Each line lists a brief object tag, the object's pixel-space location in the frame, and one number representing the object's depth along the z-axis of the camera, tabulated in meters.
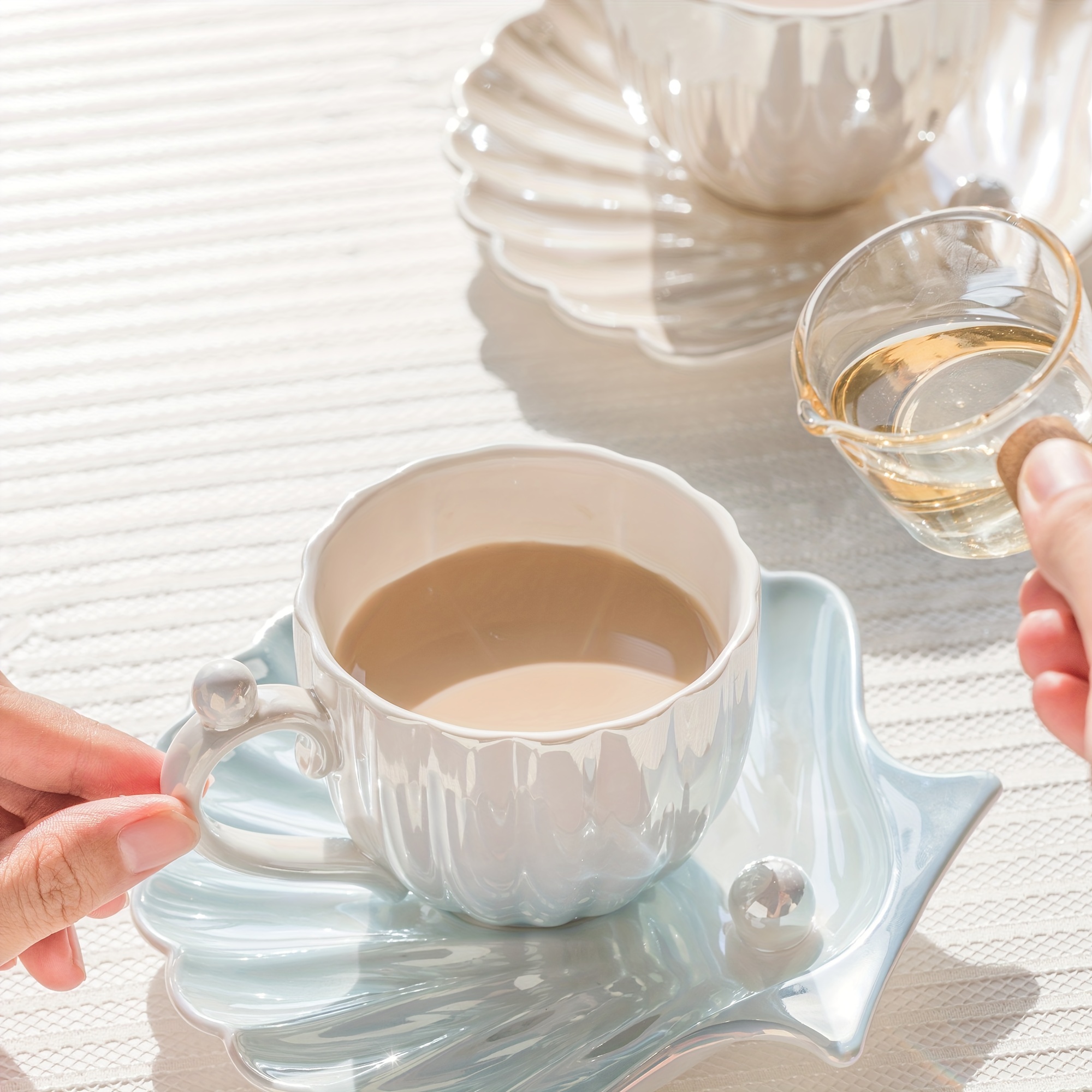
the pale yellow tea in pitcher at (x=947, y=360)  0.70
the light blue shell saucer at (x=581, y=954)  0.70
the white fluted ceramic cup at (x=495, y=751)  0.69
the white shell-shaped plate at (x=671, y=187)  0.88
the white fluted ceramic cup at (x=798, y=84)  0.85
